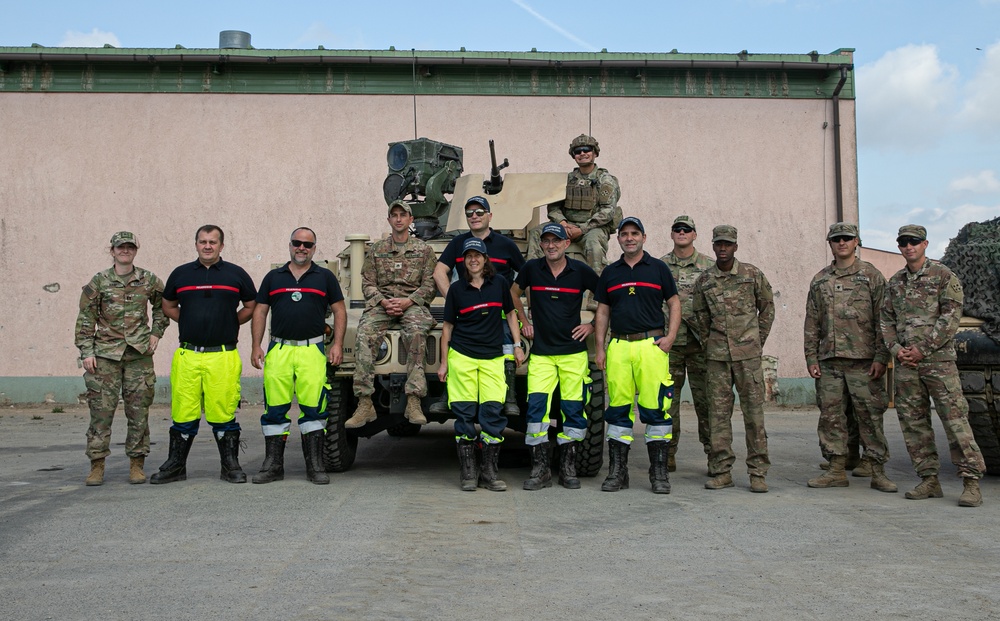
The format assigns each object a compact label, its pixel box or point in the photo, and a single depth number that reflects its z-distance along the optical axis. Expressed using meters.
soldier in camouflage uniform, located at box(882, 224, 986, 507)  6.43
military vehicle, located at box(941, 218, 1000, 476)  6.94
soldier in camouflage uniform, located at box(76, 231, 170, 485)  7.06
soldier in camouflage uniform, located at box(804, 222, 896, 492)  6.93
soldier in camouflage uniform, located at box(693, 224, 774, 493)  7.00
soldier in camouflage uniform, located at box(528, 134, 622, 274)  8.02
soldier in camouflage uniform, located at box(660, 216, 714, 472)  7.67
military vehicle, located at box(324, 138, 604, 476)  7.17
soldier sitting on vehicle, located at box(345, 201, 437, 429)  6.95
